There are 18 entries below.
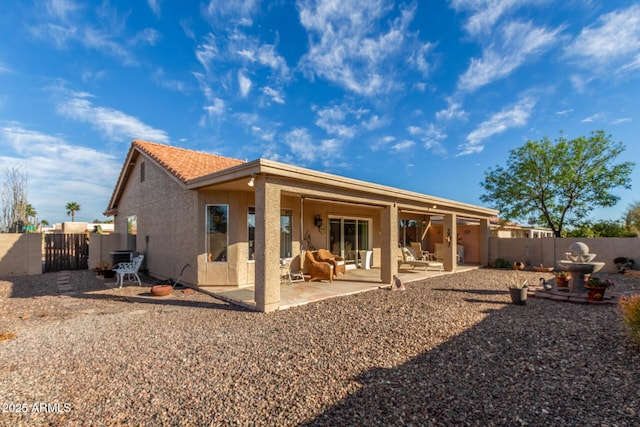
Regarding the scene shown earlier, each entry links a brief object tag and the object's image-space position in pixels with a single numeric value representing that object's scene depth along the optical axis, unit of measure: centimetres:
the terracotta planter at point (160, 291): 816
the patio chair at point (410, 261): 1342
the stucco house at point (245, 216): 687
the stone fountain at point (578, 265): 817
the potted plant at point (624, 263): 1314
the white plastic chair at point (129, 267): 962
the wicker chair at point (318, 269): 1052
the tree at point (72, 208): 4966
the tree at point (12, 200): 1625
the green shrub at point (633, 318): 450
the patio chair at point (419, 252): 1714
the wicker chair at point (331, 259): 1110
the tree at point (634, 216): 2395
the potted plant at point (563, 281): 945
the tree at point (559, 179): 1736
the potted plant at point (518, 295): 739
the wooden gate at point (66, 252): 1354
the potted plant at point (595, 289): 763
